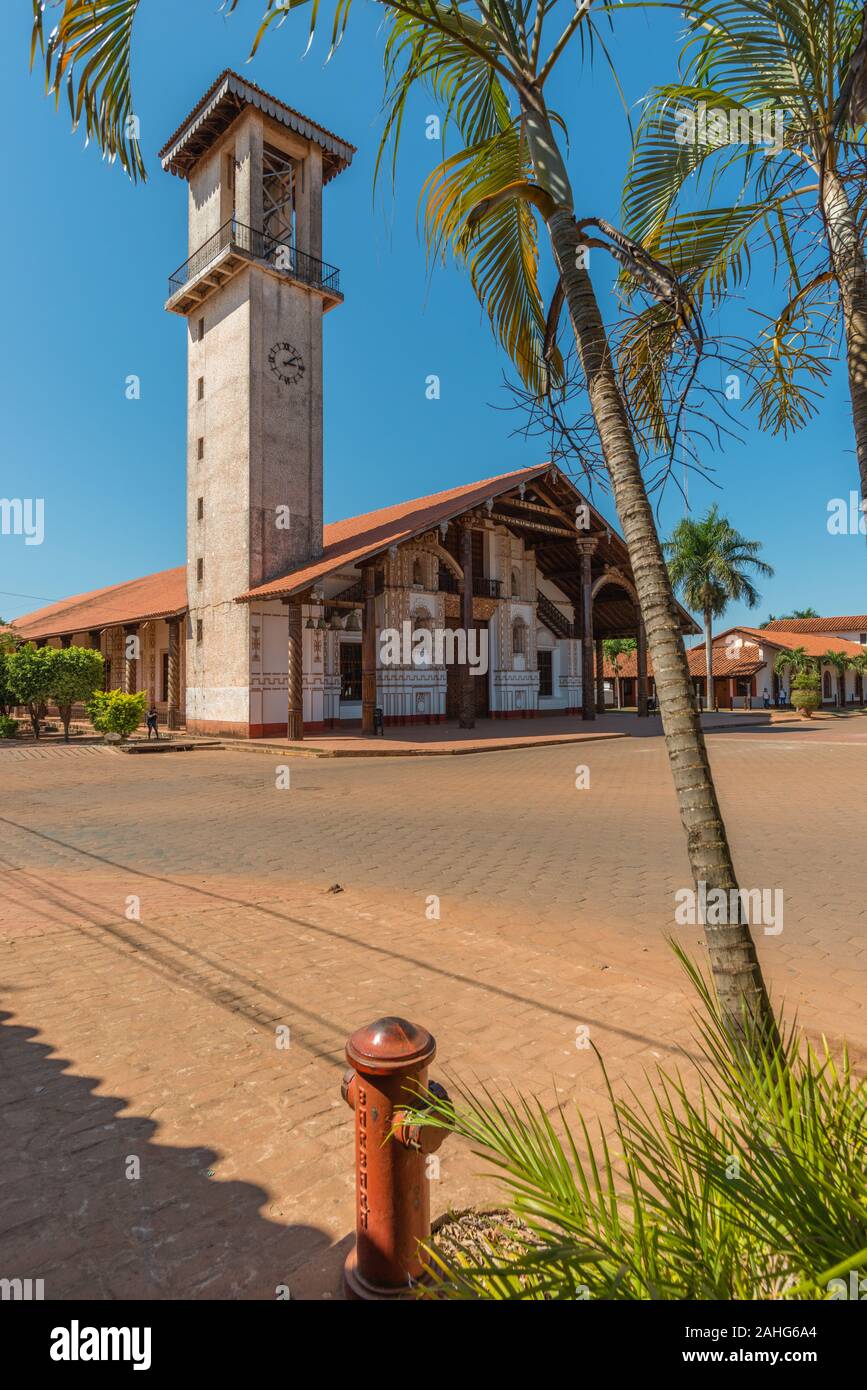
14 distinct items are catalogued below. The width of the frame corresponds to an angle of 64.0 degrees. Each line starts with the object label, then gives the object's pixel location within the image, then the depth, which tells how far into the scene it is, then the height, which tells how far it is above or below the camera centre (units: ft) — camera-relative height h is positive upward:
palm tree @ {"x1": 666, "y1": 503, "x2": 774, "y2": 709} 127.65 +24.35
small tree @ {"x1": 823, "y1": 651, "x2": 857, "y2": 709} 165.68 +8.25
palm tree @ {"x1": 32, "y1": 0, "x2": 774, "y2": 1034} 8.02 +7.22
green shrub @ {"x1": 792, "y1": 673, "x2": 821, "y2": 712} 112.68 -0.07
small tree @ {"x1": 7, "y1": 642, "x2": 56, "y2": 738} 70.69 +2.24
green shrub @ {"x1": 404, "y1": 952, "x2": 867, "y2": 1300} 4.15 -3.28
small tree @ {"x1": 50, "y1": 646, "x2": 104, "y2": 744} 71.10 +2.04
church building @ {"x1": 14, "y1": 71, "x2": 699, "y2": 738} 70.54 +20.81
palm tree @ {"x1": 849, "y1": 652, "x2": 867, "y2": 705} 173.04 +7.93
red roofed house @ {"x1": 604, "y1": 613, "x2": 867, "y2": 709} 154.81 +6.32
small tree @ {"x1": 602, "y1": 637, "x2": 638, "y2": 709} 183.15 +14.20
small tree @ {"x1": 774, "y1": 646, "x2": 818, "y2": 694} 150.51 +7.13
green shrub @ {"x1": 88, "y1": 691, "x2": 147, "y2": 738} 66.44 -1.65
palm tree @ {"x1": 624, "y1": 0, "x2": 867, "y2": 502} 8.67 +7.76
